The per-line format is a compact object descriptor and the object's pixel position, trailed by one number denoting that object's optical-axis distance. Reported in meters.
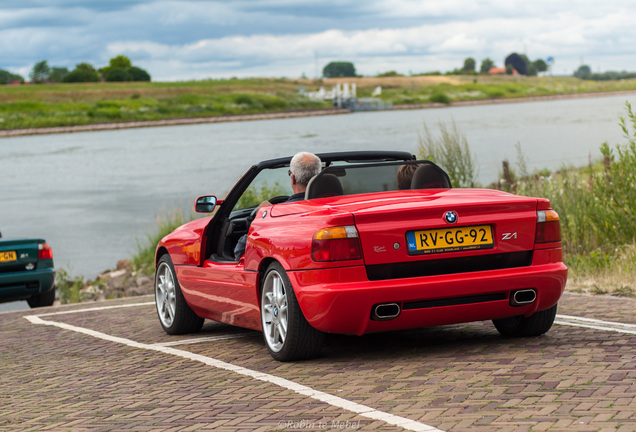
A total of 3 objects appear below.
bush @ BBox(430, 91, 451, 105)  145.25
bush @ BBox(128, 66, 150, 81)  172.25
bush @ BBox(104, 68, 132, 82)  170.25
